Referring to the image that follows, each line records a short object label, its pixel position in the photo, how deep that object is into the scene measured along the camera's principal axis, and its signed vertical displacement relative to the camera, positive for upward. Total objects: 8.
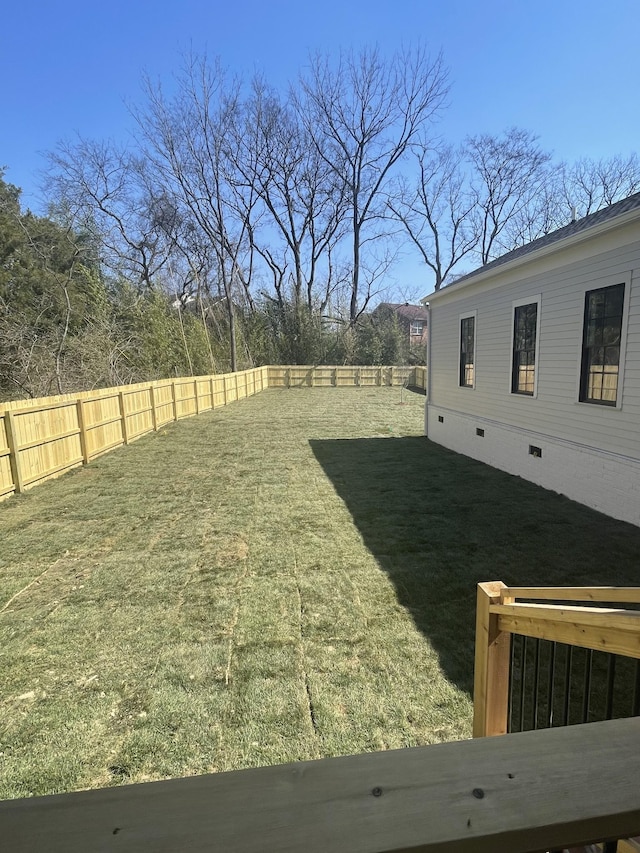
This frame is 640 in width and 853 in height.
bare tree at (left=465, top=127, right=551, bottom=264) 27.25 +11.11
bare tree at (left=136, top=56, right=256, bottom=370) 22.09 +9.76
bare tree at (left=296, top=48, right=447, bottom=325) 27.50 +12.81
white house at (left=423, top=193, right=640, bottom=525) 4.87 -0.16
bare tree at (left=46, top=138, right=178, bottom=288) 19.00 +6.94
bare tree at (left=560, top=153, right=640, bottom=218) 22.27 +8.91
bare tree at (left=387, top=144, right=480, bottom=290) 30.31 +8.38
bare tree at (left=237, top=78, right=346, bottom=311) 26.45 +11.02
